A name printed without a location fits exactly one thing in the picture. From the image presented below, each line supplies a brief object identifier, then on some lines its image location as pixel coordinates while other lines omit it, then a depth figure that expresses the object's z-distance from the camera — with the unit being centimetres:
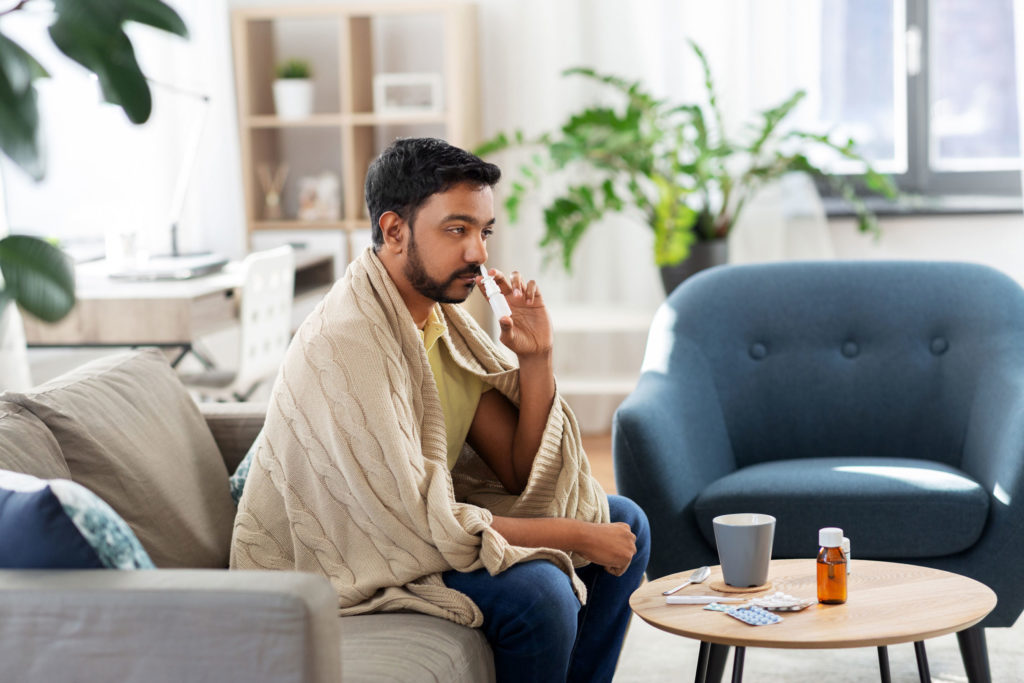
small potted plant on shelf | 677
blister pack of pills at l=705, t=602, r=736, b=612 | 341
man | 342
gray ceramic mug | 348
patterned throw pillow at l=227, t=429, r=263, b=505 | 375
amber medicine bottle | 342
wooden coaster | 350
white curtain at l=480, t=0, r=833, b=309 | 647
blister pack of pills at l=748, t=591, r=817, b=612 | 340
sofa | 296
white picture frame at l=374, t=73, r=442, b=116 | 670
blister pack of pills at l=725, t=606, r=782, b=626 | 335
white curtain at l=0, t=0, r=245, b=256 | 646
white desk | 505
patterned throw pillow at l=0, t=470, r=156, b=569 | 303
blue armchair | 399
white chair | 514
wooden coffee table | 328
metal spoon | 355
